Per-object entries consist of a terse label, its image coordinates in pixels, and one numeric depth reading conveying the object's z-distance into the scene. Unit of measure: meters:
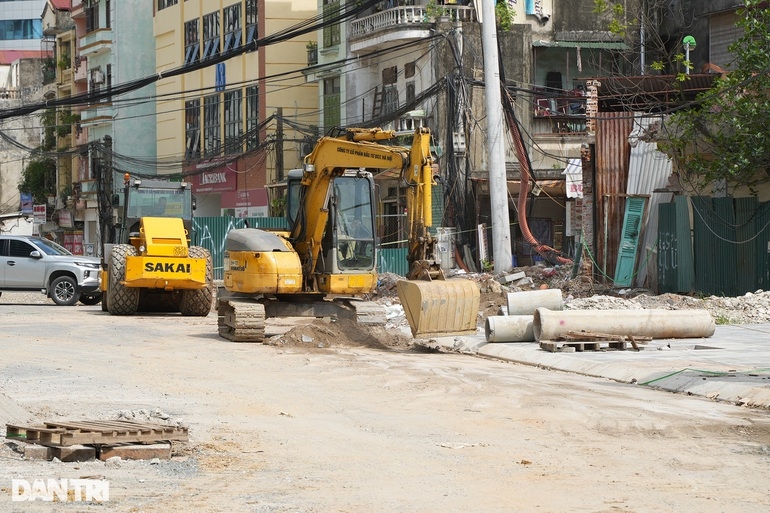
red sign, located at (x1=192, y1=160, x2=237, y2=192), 56.41
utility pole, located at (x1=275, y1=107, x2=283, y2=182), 48.40
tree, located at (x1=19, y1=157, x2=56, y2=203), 76.81
